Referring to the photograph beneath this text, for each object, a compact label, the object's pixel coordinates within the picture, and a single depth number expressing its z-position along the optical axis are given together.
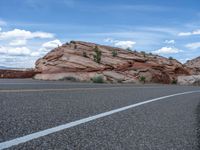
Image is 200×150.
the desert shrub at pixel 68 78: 29.58
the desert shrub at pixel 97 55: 36.13
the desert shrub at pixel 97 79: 27.89
